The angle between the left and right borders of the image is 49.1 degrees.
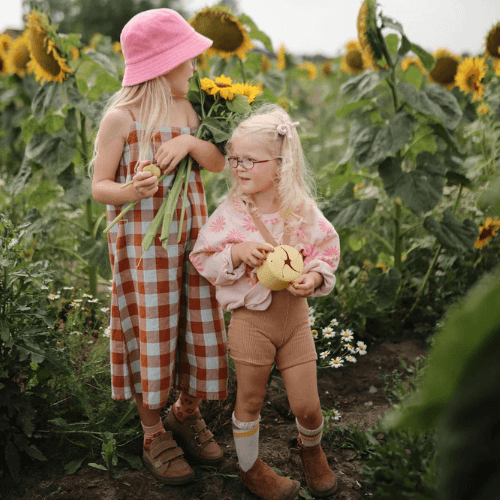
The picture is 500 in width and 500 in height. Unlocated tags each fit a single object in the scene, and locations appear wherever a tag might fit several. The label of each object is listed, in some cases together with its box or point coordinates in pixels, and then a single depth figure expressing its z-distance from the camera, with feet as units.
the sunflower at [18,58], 12.54
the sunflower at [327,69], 22.08
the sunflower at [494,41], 9.31
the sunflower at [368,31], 7.94
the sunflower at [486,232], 9.07
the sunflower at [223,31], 8.70
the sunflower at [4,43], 13.89
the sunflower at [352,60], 13.26
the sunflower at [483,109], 9.45
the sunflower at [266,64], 15.16
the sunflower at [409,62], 11.53
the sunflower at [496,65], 9.01
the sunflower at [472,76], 9.54
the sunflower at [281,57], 16.12
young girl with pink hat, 5.73
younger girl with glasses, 5.57
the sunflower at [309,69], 18.67
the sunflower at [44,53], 7.98
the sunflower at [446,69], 10.53
